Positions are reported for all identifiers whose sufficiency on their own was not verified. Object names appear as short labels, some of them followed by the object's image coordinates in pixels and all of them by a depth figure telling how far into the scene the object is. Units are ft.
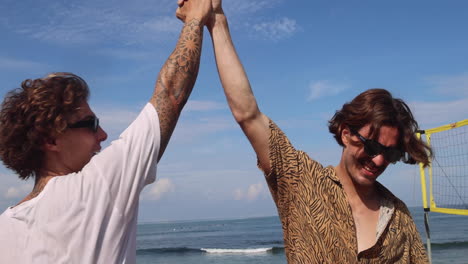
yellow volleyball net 21.49
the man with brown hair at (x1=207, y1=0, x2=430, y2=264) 7.48
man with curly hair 5.41
